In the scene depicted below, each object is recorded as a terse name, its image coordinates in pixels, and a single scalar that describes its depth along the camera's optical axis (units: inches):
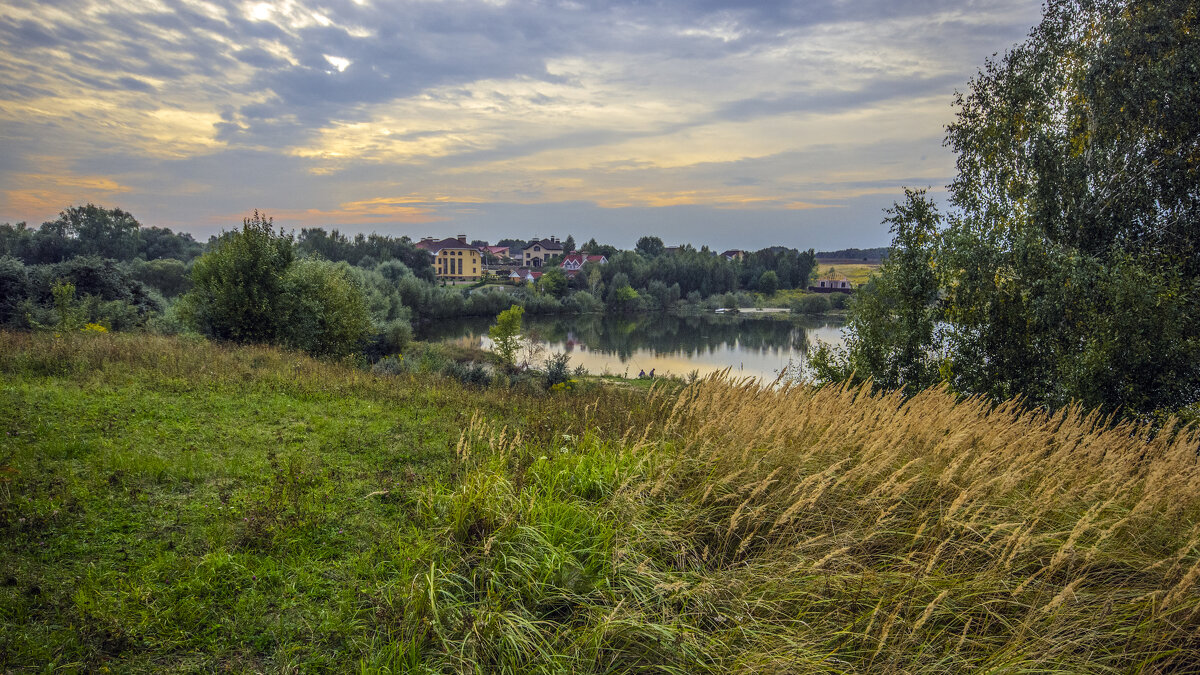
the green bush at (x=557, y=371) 774.5
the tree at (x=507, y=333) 994.1
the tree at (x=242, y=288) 693.9
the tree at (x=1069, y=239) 365.7
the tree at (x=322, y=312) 741.9
